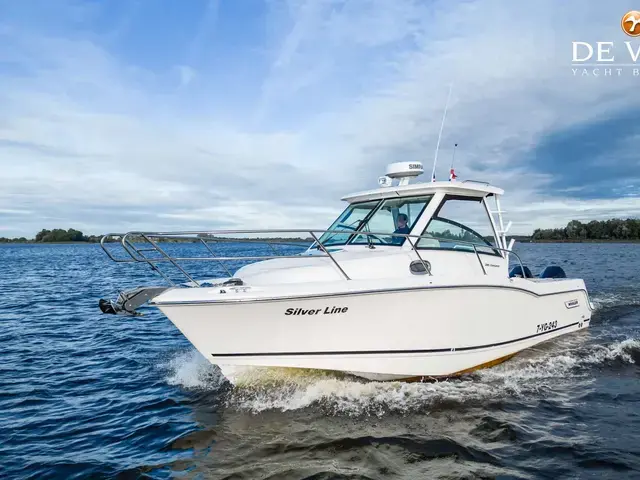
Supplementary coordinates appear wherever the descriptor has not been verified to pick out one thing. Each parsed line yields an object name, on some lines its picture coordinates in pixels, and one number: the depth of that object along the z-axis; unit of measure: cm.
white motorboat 544
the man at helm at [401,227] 681
